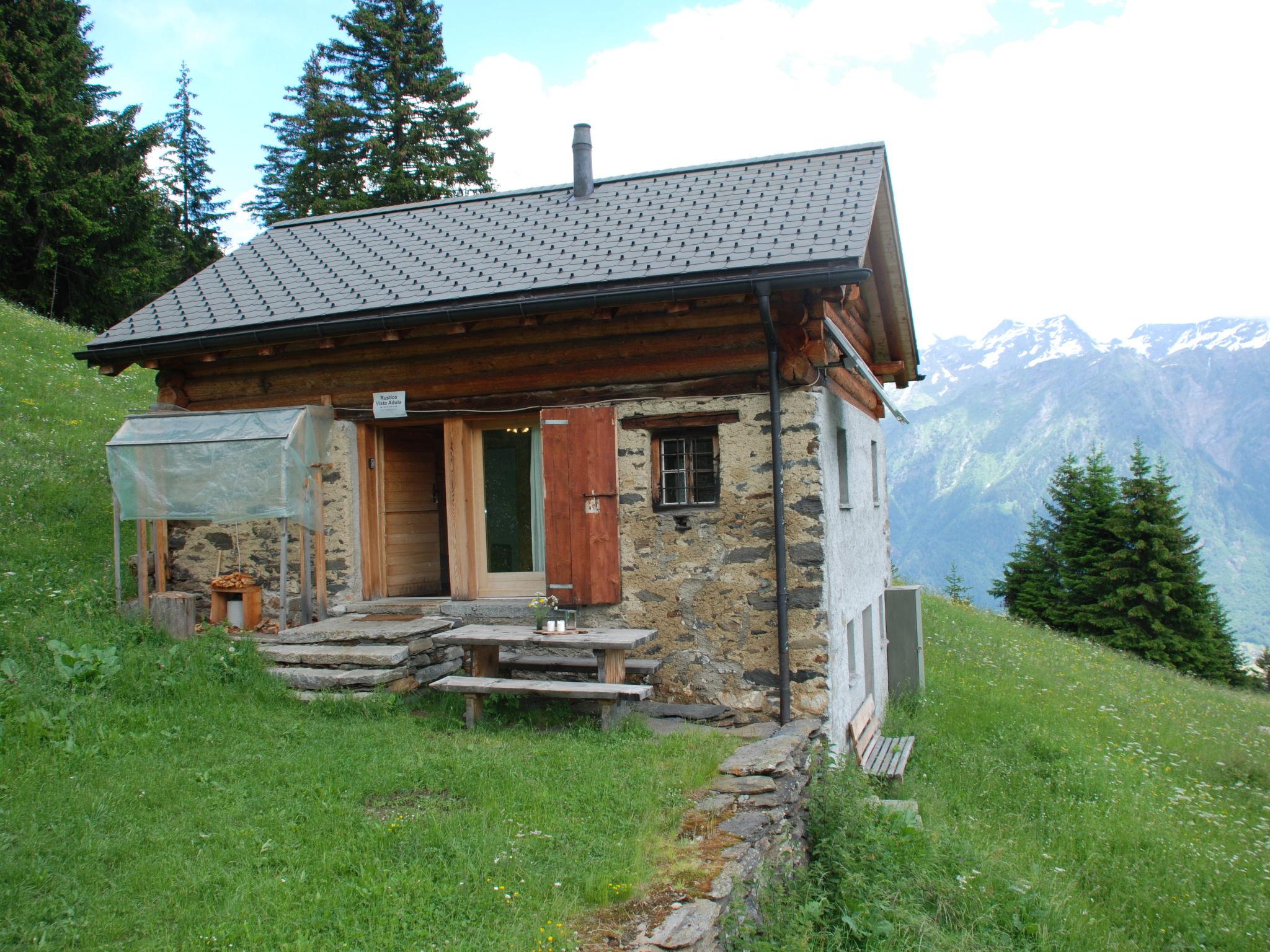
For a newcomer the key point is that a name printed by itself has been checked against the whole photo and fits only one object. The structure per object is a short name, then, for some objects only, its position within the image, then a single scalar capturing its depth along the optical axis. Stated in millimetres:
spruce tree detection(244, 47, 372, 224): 25953
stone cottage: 7152
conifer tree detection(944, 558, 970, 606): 24891
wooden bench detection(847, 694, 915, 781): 7746
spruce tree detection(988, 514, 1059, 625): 24578
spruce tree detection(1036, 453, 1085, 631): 23797
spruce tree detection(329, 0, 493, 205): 25594
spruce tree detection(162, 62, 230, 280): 32688
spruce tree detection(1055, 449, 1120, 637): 22953
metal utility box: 10789
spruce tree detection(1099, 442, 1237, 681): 21672
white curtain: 8398
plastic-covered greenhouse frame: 8188
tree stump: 8156
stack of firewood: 8609
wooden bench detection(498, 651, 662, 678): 7332
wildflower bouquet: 7326
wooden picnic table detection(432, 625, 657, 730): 6488
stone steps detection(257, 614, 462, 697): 7227
